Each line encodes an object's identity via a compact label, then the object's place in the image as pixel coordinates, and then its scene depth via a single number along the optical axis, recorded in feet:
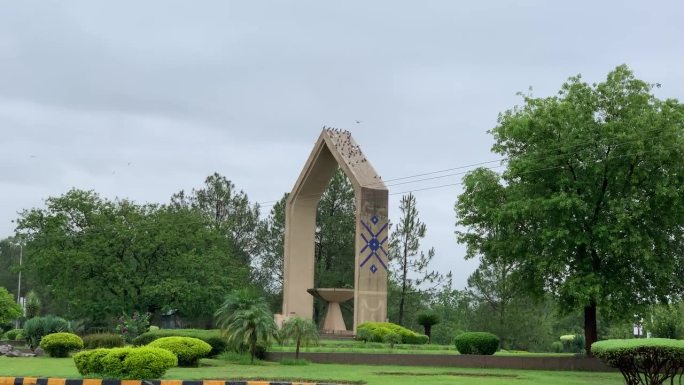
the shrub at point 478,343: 89.20
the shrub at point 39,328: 111.96
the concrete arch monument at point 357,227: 123.65
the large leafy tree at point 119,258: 138.82
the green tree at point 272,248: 180.34
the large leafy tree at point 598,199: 82.48
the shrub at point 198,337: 91.30
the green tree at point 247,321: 84.33
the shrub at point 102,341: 94.84
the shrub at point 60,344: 92.79
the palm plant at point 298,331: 87.61
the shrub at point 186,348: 78.02
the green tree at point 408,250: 165.99
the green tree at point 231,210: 187.11
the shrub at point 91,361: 59.62
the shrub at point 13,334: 145.48
